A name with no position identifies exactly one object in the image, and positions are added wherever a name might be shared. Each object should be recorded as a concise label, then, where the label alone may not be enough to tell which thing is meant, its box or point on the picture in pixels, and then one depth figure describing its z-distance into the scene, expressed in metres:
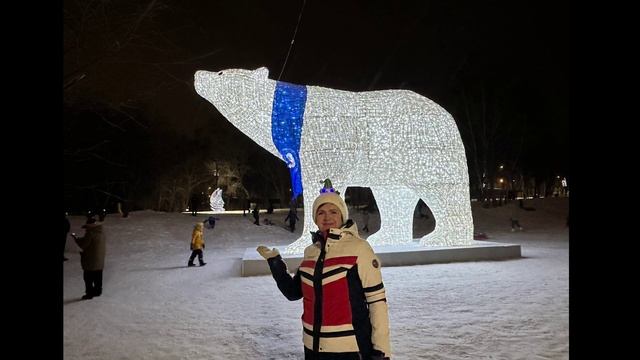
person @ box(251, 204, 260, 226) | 16.65
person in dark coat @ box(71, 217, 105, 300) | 6.15
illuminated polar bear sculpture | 7.50
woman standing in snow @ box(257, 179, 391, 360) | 2.19
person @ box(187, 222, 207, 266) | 8.85
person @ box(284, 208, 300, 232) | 16.17
